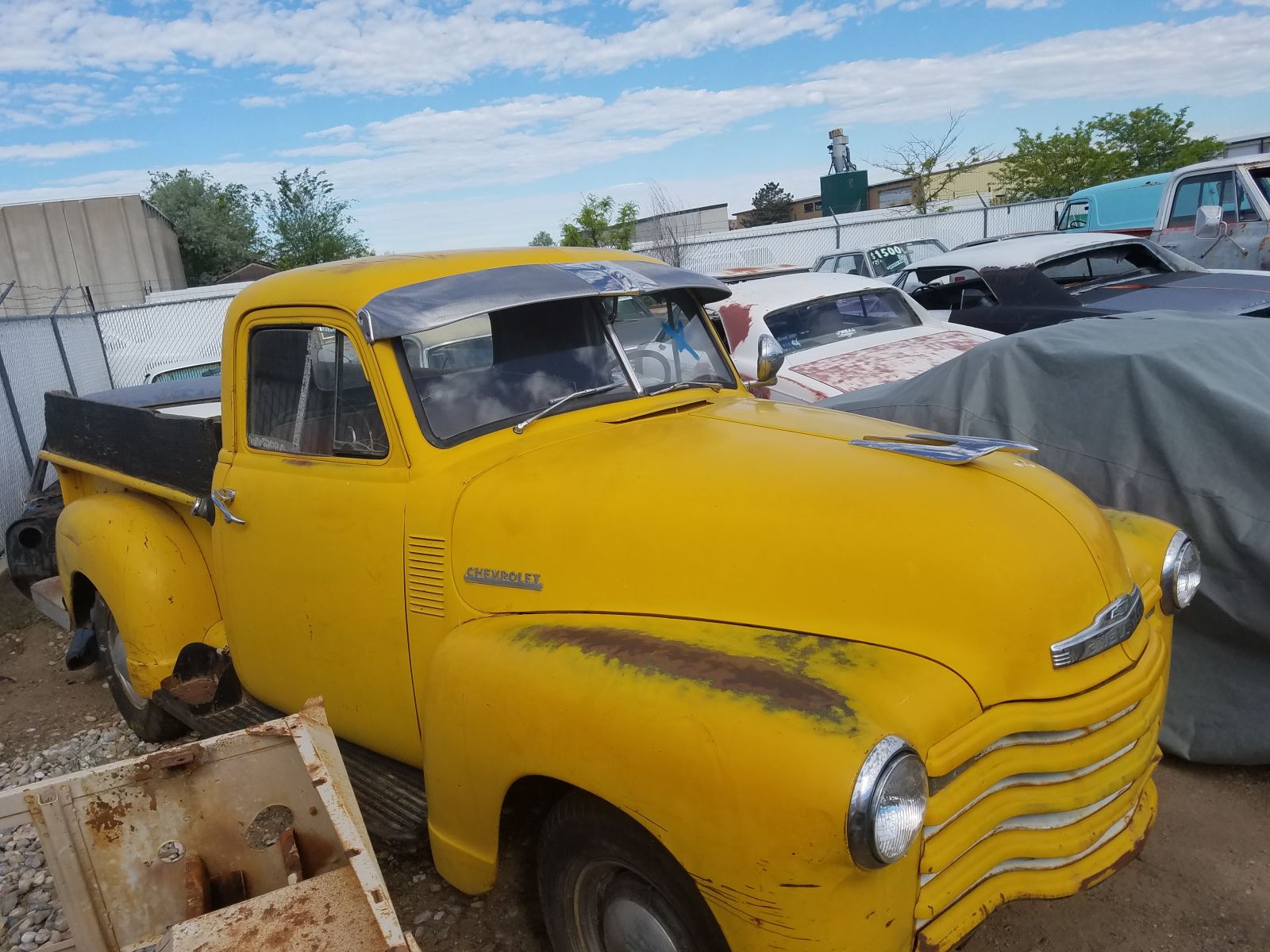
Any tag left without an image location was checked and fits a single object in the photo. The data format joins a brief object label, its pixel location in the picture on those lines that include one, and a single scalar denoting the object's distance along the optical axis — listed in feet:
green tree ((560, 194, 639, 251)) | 92.68
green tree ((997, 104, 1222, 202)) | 95.45
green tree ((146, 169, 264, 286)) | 138.72
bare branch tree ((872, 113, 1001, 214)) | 93.04
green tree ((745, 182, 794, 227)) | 189.88
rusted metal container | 7.53
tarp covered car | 10.50
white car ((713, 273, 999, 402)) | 20.45
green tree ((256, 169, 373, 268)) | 129.90
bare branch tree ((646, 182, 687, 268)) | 65.98
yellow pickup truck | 5.80
